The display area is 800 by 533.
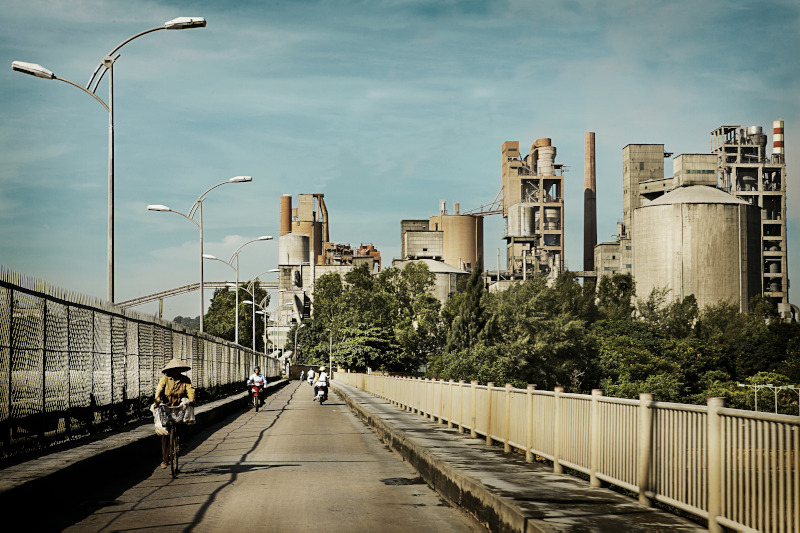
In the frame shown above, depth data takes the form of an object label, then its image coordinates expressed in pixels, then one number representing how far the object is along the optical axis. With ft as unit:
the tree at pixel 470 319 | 348.38
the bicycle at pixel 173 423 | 47.39
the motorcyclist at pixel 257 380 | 129.70
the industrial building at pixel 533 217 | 610.65
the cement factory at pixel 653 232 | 464.24
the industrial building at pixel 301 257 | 603.67
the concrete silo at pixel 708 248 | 461.37
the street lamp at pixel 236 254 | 179.40
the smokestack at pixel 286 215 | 622.54
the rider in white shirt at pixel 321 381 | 152.05
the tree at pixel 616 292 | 505.91
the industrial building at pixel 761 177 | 521.24
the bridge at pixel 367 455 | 26.27
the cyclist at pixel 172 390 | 48.39
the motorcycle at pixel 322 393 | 151.23
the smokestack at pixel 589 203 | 627.50
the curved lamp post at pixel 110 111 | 80.95
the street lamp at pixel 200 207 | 132.36
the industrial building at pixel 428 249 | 639.35
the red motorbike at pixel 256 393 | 129.70
